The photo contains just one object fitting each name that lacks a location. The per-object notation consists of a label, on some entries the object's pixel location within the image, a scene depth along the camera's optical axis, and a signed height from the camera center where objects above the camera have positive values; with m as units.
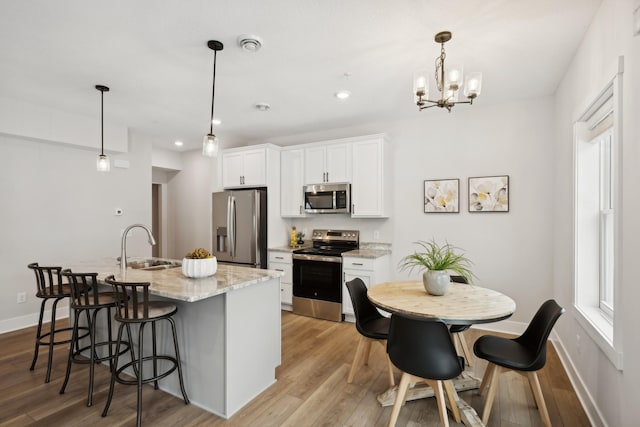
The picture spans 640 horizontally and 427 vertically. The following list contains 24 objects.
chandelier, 2.09 +0.82
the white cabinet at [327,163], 4.43 +0.69
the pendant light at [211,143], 2.46 +0.54
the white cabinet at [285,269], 4.56 -0.79
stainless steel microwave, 4.45 +0.21
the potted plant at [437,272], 2.32 -0.42
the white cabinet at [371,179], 4.18 +0.44
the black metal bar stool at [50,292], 2.61 -0.65
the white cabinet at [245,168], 4.81 +0.68
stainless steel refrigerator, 4.66 -0.21
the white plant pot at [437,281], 2.32 -0.49
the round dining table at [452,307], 1.93 -0.60
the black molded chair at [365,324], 2.48 -0.88
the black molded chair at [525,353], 1.96 -0.90
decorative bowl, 2.37 -0.40
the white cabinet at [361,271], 4.00 -0.73
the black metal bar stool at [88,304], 2.31 -0.67
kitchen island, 2.17 -0.87
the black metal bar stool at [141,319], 2.05 -0.69
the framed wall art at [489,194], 3.74 +0.22
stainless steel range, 4.18 -0.88
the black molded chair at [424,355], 1.83 -0.82
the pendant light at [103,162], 3.31 +0.52
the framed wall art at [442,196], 4.00 +0.21
